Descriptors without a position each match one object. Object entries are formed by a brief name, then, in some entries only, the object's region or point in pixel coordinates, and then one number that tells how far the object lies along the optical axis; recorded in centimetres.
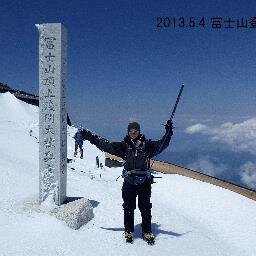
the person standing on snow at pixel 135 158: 688
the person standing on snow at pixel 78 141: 2244
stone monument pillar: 803
